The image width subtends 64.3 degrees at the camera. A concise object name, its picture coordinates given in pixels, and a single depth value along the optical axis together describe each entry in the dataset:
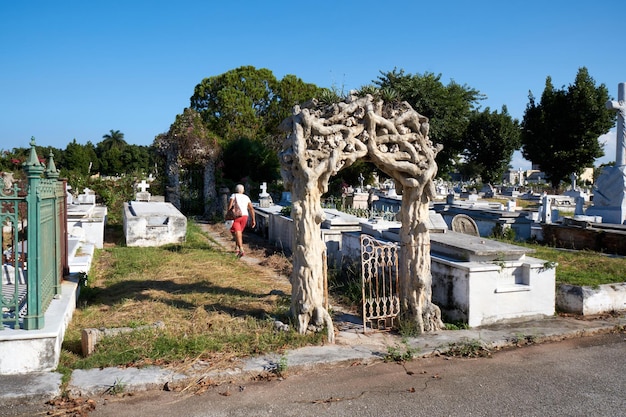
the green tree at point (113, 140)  90.81
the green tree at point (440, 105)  33.34
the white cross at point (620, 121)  14.00
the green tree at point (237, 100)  39.75
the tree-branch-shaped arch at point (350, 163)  5.65
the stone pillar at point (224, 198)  20.88
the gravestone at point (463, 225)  10.74
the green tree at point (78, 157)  58.62
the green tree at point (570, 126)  33.53
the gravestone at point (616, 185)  13.59
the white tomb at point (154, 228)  12.41
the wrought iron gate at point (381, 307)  6.09
